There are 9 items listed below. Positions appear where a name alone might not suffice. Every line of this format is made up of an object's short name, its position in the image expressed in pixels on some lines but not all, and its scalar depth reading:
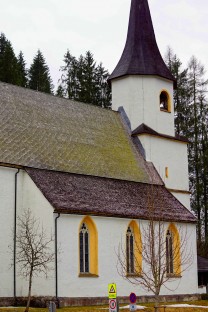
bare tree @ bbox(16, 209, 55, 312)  29.27
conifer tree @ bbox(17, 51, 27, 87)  65.25
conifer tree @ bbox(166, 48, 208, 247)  56.97
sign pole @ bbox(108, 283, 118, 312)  18.95
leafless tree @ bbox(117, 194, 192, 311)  33.16
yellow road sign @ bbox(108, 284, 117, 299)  19.30
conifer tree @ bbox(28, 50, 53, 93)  73.12
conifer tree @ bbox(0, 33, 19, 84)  62.00
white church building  30.44
